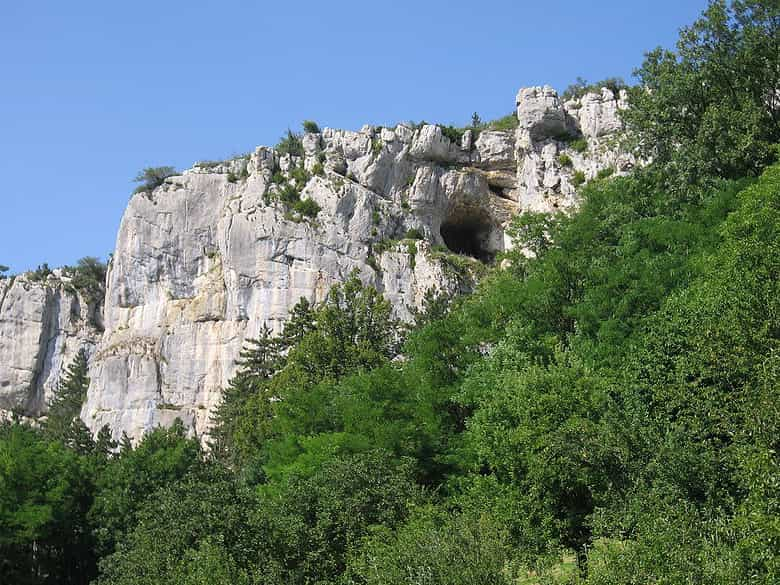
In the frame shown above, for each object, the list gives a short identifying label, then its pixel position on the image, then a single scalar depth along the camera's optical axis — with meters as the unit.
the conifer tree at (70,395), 67.72
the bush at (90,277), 80.94
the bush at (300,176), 67.75
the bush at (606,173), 63.39
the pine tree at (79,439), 53.16
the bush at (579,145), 68.19
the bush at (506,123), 71.94
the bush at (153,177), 73.42
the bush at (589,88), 70.69
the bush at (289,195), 66.56
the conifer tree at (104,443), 51.99
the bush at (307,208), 66.12
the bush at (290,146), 70.25
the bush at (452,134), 71.00
